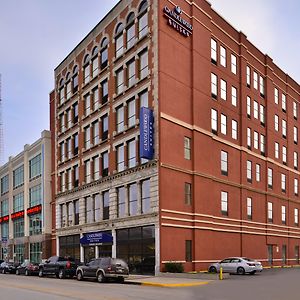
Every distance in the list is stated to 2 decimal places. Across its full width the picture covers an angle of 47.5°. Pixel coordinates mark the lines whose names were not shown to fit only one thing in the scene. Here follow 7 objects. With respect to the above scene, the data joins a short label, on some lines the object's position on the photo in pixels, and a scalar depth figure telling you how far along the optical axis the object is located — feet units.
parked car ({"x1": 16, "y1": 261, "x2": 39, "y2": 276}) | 101.37
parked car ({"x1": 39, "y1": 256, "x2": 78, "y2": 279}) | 85.41
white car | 85.20
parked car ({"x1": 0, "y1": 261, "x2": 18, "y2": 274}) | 117.66
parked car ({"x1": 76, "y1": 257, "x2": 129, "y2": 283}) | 69.67
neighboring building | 137.30
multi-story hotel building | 86.89
